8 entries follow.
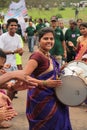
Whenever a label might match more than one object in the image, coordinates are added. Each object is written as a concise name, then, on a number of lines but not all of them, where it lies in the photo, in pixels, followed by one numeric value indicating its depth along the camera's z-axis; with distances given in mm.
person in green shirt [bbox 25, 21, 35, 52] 19484
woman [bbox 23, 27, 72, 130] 4664
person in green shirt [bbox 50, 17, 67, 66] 10328
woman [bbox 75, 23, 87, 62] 7882
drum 4730
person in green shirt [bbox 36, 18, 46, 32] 20694
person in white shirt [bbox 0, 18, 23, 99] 7504
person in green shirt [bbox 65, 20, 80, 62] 11242
